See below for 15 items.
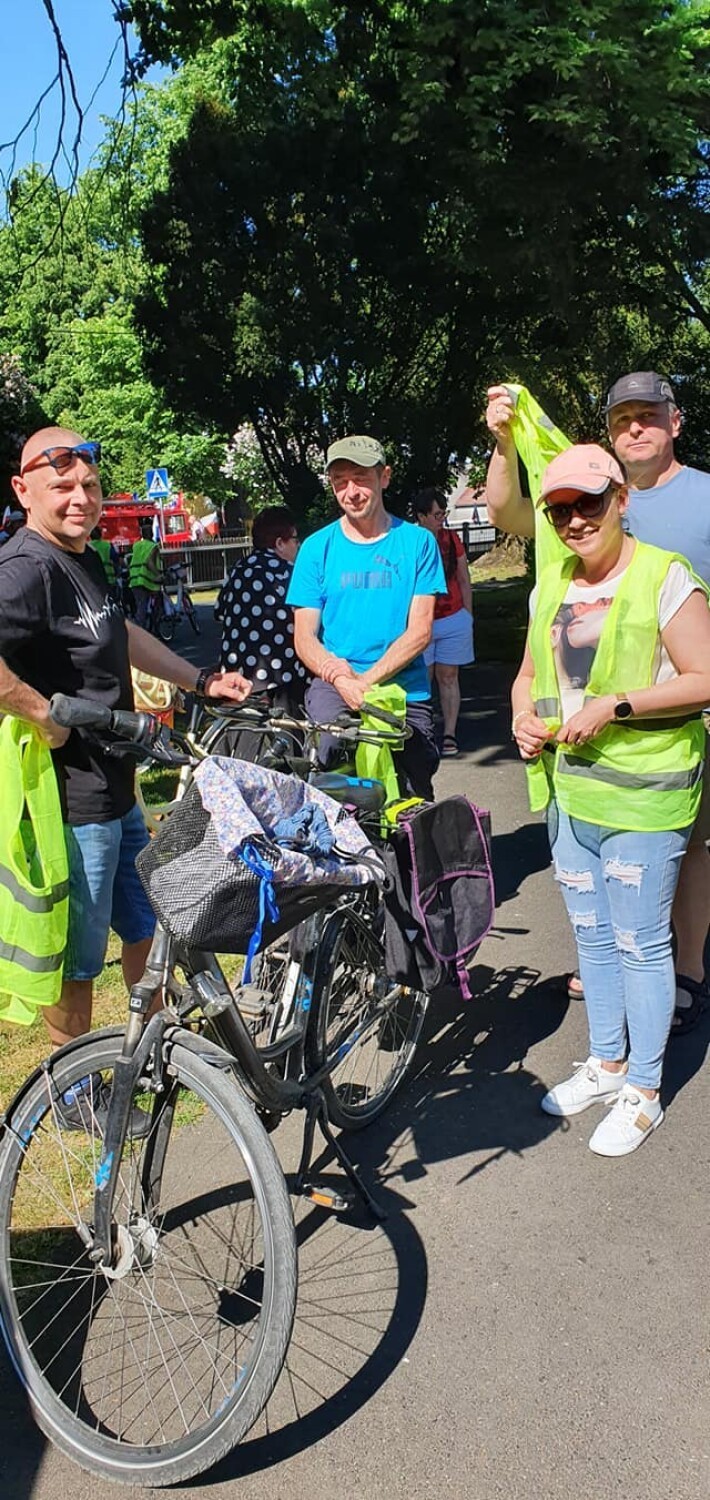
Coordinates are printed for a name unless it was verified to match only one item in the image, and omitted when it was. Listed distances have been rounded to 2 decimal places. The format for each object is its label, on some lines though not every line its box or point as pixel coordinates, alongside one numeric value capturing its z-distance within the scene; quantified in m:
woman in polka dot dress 5.83
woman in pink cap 3.20
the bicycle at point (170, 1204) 2.34
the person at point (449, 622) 9.05
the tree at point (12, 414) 17.47
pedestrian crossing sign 27.25
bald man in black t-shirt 3.07
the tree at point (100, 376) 41.25
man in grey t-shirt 3.83
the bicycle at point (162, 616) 19.33
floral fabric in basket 2.38
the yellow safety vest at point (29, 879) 2.99
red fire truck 36.38
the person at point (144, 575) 18.66
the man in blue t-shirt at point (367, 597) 4.21
